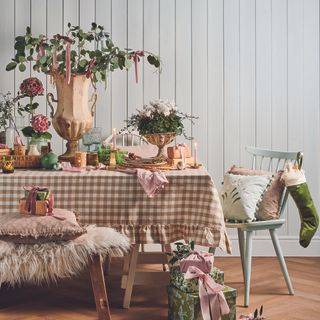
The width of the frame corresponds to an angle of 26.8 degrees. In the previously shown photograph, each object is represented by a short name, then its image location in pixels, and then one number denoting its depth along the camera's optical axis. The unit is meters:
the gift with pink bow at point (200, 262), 3.03
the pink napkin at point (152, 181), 3.16
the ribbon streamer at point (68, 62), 3.52
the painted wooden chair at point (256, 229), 3.58
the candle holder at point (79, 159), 3.51
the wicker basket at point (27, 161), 3.58
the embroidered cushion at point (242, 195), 3.67
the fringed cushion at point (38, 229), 2.90
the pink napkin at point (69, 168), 3.38
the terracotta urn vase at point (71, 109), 3.65
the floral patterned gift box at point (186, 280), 3.01
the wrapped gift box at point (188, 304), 2.97
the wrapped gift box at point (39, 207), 2.98
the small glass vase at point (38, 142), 3.73
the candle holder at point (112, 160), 3.59
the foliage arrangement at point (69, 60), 3.59
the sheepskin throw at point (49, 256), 2.87
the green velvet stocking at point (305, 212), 3.72
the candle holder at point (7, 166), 3.31
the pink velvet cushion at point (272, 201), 3.73
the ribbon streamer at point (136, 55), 3.79
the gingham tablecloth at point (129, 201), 3.22
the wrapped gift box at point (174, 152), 3.54
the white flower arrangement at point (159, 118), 3.49
